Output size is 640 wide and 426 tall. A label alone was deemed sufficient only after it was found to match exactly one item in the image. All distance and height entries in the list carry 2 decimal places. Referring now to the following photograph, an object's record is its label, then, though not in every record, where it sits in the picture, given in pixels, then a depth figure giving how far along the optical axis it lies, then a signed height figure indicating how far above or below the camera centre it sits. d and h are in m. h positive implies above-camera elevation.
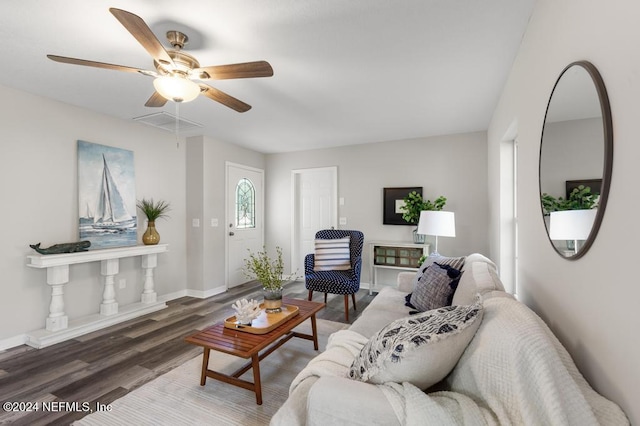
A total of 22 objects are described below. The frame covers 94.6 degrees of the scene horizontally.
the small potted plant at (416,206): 4.08 +0.12
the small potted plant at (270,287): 2.38 -0.59
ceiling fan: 1.72 +0.90
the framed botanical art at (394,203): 4.49 +0.17
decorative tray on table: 2.07 -0.79
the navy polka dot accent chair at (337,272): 3.49 -0.74
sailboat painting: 3.24 +0.23
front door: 4.84 -0.02
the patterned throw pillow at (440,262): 2.40 -0.41
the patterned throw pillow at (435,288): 2.06 -0.53
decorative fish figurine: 2.79 -0.32
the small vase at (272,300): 2.39 -0.70
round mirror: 0.93 +0.20
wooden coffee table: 1.85 -0.83
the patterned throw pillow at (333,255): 3.89 -0.54
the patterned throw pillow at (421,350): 1.06 -0.50
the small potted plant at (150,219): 3.78 -0.05
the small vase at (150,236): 3.77 -0.27
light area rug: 1.77 -1.22
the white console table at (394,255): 4.21 -0.60
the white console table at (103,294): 2.79 -0.88
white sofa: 0.86 -0.58
